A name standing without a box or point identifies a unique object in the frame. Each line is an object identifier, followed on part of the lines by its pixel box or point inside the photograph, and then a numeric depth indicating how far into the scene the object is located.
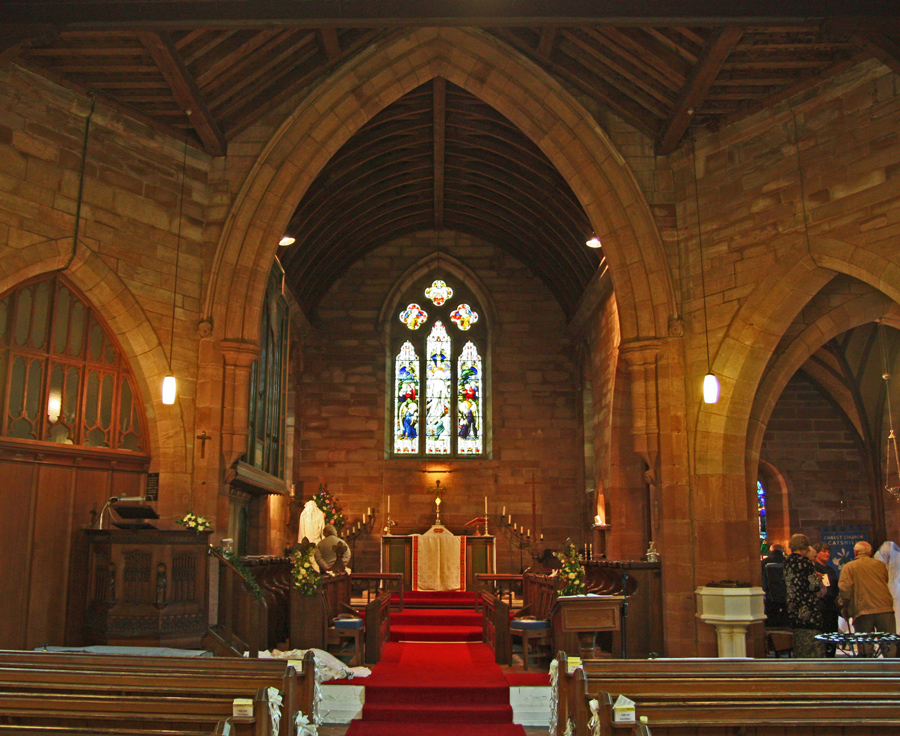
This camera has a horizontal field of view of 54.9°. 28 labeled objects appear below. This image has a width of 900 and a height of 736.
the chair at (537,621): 8.22
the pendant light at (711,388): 7.59
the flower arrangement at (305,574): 8.05
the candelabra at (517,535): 14.60
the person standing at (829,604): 7.70
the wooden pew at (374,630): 8.20
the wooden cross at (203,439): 8.44
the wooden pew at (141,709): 3.39
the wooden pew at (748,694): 3.59
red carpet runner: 6.27
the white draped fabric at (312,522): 13.77
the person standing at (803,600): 7.60
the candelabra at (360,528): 14.21
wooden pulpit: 6.74
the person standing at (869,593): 7.54
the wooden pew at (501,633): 8.14
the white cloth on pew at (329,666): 7.02
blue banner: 13.46
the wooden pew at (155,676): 3.91
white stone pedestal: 7.77
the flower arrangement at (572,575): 8.09
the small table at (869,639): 6.54
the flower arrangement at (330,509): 11.97
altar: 12.82
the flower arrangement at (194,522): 7.66
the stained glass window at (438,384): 15.83
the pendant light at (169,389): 7.69
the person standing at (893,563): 8.50
